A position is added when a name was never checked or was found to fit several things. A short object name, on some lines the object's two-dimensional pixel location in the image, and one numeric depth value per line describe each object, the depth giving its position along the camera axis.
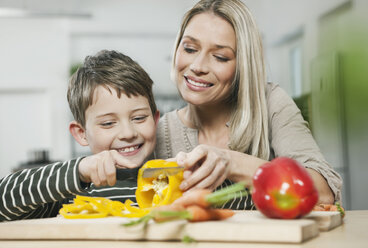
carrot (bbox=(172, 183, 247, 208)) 0.96
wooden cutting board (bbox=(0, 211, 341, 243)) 0.91
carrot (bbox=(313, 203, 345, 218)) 1.24
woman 1.66
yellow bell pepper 1.21
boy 1.22
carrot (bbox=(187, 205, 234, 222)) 0.96
